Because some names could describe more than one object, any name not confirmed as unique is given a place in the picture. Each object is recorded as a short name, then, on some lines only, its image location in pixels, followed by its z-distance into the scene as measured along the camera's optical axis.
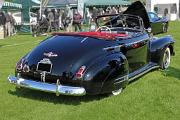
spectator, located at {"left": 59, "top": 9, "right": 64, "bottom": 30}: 27.17
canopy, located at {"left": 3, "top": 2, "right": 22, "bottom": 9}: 25.97
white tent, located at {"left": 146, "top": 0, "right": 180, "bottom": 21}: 50.22
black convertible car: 6.28
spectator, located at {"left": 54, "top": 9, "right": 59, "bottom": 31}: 26.86
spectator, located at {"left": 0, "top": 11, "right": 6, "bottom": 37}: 23.16
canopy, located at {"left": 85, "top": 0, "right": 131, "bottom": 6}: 32.38
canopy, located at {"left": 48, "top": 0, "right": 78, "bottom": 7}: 29.30
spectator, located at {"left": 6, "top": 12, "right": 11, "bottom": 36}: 24.33
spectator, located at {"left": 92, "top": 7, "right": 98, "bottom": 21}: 31.12
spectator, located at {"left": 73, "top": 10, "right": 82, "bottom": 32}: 24.00
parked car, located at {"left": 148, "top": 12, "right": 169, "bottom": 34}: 21.19
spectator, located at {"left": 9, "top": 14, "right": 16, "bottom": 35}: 25.76
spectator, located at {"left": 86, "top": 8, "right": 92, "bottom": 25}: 31.91
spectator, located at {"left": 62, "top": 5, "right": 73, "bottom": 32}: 25.08
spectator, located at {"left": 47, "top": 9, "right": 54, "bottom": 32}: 26.01
